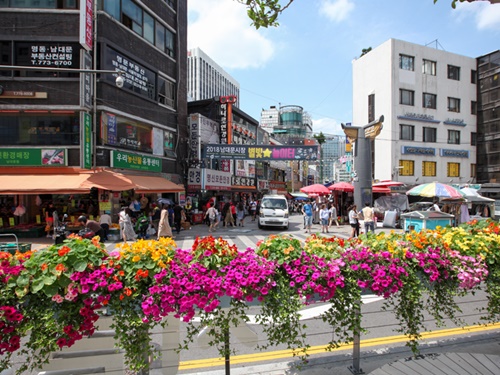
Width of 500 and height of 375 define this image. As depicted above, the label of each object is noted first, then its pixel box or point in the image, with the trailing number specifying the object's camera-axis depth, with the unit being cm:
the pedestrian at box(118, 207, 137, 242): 1242
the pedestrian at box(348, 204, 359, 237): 1384
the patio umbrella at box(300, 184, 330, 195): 2064
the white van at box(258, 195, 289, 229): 1794
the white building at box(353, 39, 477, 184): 2934
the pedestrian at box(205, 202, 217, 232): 1633
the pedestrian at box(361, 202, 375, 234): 1310
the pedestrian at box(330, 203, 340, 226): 1919
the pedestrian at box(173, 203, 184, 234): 1584
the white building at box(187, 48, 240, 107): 9601
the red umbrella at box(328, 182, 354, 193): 2020
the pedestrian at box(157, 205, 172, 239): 1111
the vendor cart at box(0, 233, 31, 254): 795
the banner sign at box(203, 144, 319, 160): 2123
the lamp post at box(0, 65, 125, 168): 1475
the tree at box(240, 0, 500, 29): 312
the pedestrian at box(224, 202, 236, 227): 1953
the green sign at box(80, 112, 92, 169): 1414
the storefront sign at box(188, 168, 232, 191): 2223
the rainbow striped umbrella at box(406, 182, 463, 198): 1515
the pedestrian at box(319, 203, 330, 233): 1644
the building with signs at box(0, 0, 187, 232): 1412
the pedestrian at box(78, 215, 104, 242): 858
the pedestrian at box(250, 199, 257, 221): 2488
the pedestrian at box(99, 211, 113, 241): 1332
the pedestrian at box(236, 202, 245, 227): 2004
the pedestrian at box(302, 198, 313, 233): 1648
